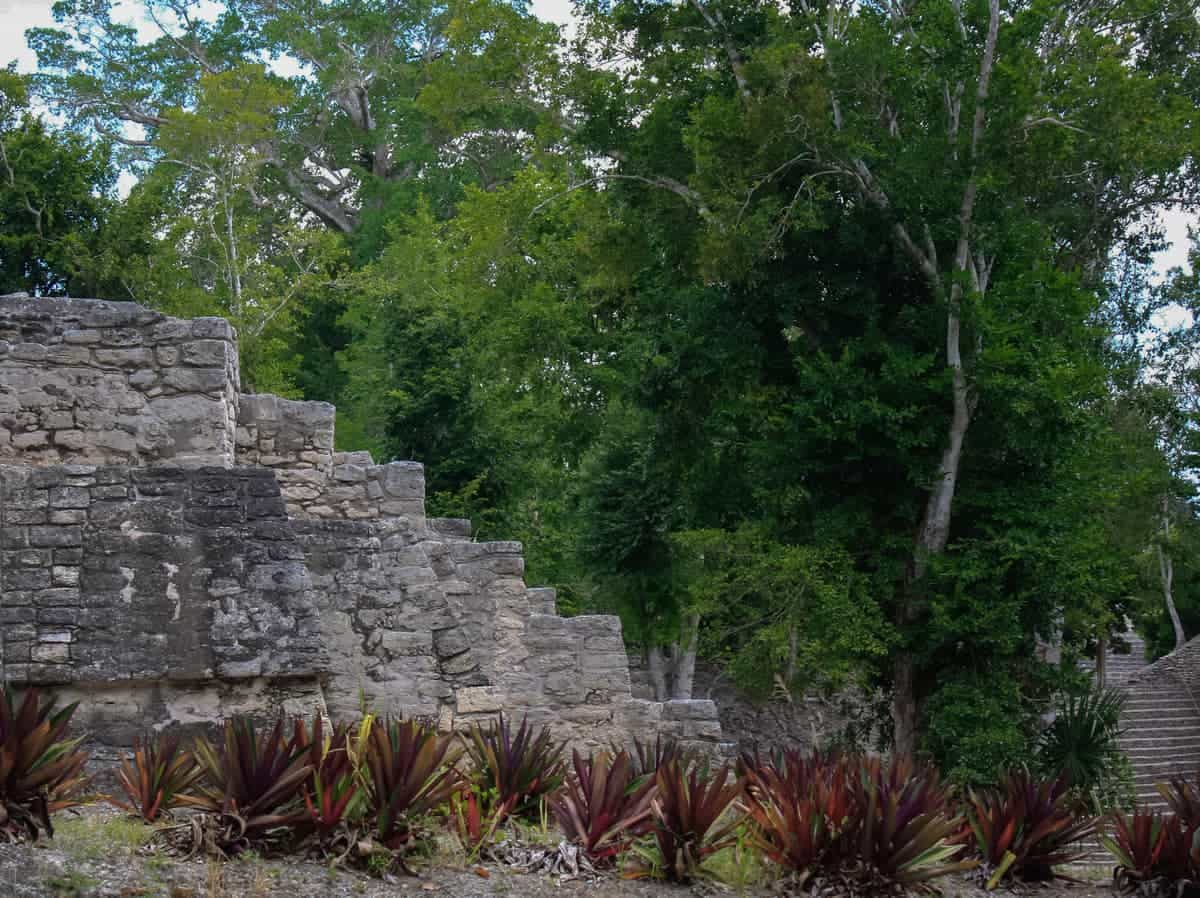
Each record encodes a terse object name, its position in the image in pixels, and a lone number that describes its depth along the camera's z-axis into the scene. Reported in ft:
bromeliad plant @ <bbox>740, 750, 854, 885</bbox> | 26.40
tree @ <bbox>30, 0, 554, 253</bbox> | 115.96
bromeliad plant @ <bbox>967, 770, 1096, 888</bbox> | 30.45
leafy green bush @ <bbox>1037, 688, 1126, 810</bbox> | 52.65
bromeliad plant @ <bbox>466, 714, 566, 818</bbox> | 28.37
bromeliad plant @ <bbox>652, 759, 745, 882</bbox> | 25.82
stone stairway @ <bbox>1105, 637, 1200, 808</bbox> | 73.05
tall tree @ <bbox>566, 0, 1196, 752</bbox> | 53.57
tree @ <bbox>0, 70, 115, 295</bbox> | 79.56
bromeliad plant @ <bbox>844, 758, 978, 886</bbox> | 26.45
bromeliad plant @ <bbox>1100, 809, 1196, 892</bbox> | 29.73
